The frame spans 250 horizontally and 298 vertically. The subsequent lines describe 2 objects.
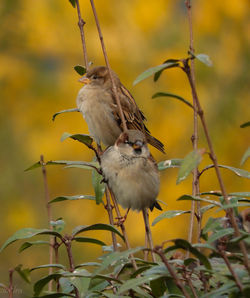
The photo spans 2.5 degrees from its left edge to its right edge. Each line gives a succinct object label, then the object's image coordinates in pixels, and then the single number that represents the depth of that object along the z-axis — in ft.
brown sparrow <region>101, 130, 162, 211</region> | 22.84
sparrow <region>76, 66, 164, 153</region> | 23.96
